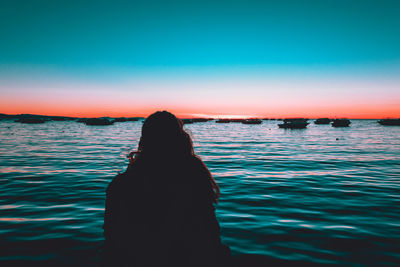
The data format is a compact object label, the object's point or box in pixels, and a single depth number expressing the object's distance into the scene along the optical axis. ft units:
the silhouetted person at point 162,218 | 6.84
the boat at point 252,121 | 367.21
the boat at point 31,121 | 316.19
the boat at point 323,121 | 337.11
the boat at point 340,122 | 262.06
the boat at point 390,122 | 298.88
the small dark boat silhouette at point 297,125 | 215.92
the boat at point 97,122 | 299.42
